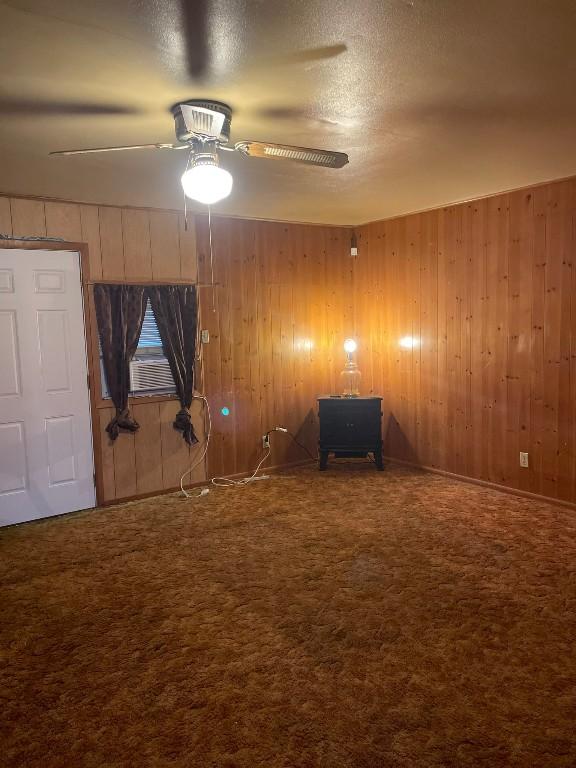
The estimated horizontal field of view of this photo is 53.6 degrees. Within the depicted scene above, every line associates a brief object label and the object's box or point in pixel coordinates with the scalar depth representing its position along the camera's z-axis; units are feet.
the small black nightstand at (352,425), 17.88
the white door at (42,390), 13.88
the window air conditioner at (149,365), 15.81
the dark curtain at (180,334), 15.96
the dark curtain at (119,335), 15.03
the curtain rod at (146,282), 14.92
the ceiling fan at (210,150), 8.36
